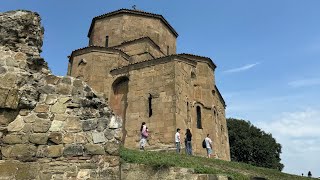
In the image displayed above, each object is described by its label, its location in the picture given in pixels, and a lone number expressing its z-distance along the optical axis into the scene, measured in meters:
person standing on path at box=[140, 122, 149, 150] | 10.00
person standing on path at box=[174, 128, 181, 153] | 10.04
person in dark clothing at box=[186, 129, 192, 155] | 10.20
